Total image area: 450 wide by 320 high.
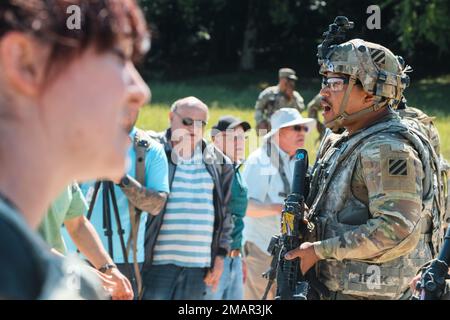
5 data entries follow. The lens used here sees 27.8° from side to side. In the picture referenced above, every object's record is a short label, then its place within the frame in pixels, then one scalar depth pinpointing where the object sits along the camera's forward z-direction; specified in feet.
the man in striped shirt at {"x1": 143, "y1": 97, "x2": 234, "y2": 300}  20.10
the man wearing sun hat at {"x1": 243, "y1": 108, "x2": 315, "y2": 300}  23.54
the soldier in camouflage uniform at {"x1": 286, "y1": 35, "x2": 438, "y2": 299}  14.49
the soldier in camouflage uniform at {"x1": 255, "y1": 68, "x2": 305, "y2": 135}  43.88
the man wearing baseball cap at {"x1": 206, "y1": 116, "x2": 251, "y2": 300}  21.74
